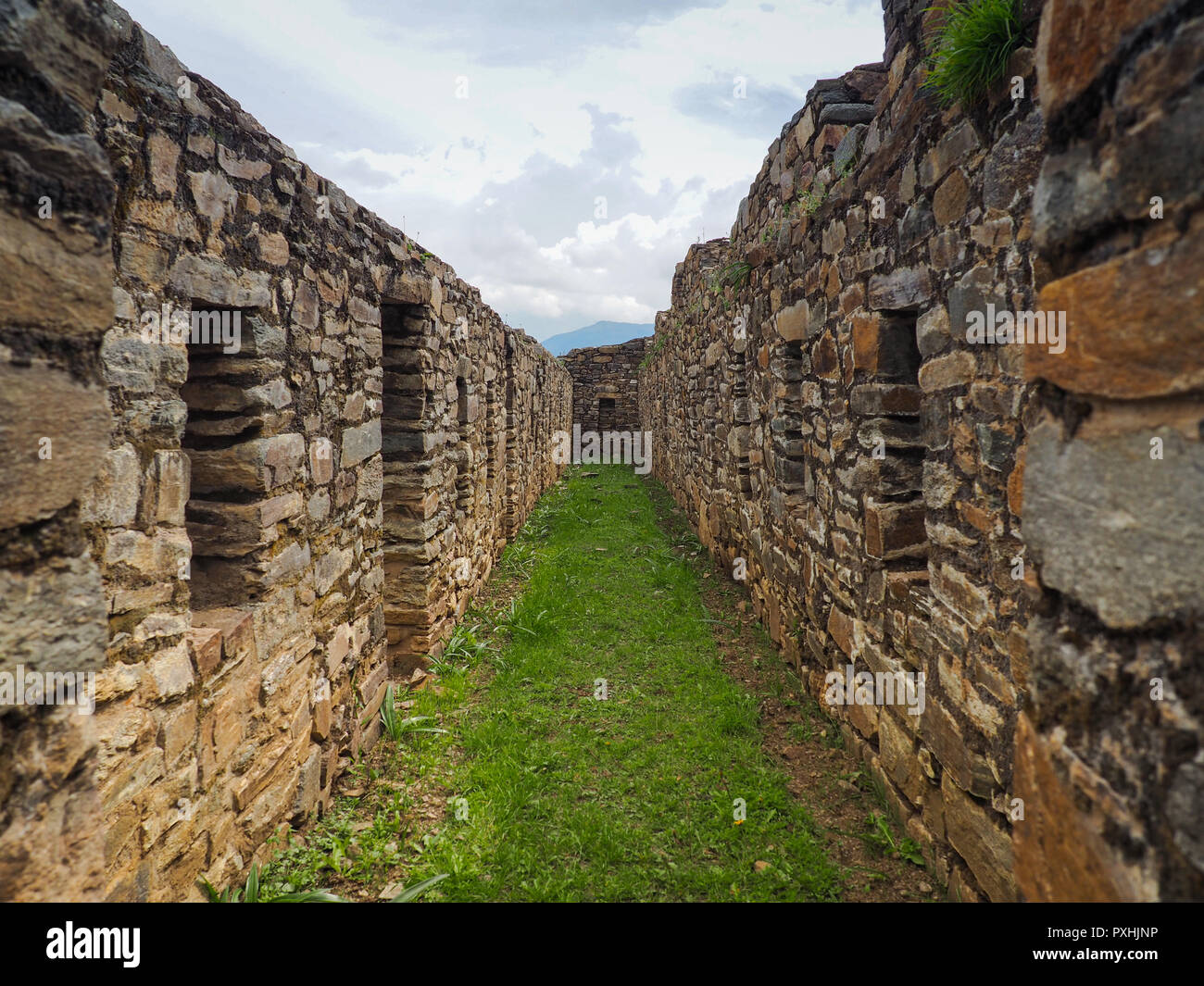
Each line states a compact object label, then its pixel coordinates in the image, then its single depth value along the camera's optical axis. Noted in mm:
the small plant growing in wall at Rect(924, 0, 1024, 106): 2004
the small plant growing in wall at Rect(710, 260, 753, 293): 5687
